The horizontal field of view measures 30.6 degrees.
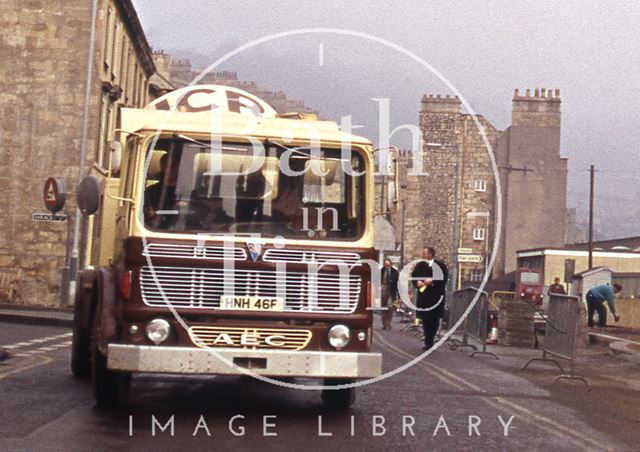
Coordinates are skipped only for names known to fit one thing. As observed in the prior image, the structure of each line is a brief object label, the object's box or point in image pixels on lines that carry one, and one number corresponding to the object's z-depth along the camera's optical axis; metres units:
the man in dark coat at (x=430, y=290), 21.53
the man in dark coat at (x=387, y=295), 31.88
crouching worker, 33.14
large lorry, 9.99
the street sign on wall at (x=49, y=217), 29.25
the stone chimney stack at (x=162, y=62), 74.56
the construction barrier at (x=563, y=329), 16.78
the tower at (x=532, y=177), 76.75
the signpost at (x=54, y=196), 28.38
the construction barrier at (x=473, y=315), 21.97
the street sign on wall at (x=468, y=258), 47.91
